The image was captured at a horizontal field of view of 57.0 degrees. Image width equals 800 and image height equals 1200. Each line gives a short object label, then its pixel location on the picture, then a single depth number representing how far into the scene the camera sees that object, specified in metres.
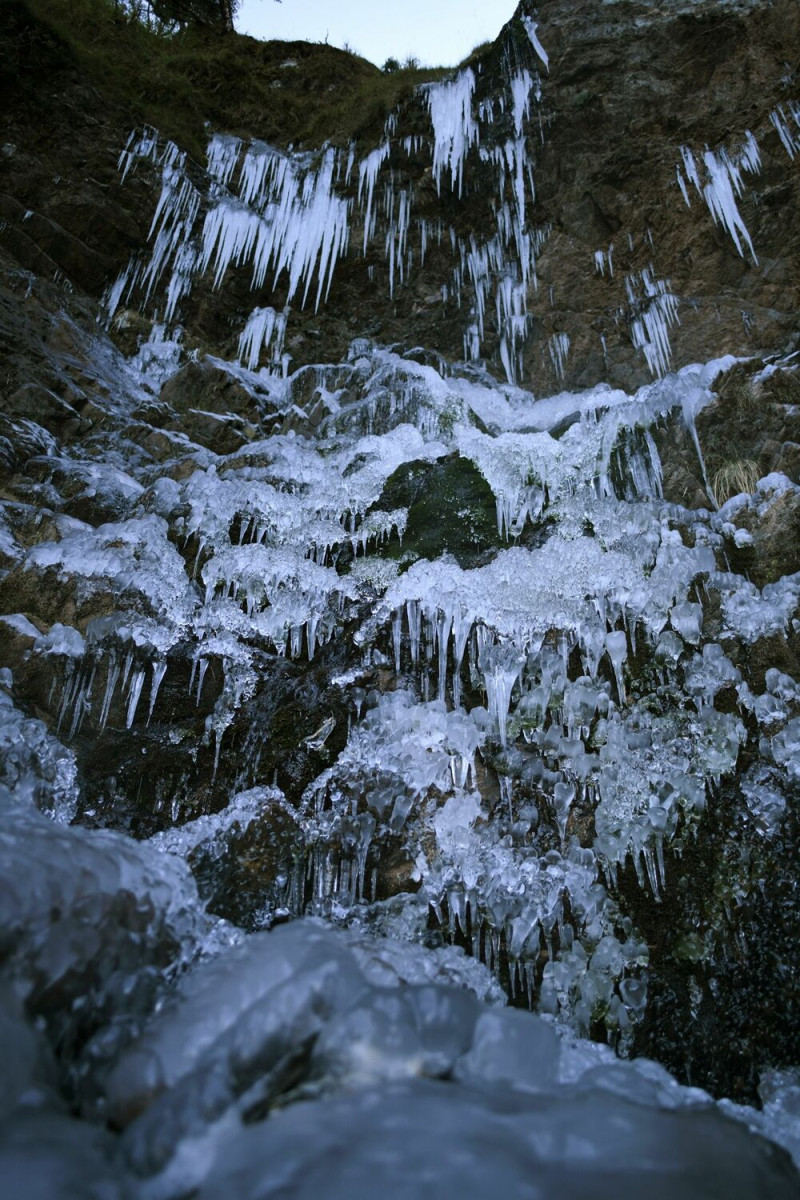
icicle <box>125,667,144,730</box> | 4.48
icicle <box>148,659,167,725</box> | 4.57
